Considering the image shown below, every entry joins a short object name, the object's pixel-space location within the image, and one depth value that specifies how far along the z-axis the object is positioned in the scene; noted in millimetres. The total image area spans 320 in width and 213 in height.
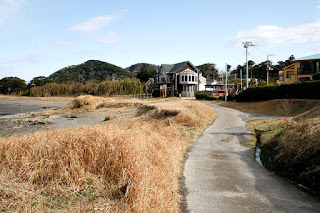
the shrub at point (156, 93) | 58312
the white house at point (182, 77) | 64750
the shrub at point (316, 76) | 41634
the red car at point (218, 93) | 51881
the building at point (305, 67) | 46050
